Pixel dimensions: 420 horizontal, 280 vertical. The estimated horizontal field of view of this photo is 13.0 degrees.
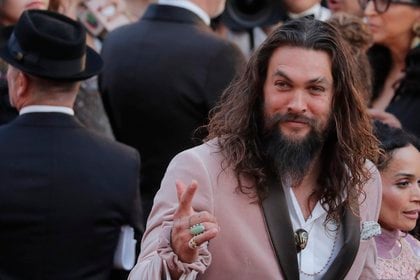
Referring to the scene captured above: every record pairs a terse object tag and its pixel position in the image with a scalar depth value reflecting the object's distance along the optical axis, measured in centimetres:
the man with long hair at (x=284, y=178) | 562
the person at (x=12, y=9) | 878
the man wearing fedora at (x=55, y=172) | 694
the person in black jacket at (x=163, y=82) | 838
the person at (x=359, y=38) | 860
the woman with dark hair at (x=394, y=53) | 929
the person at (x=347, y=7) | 1048
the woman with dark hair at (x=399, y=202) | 698
